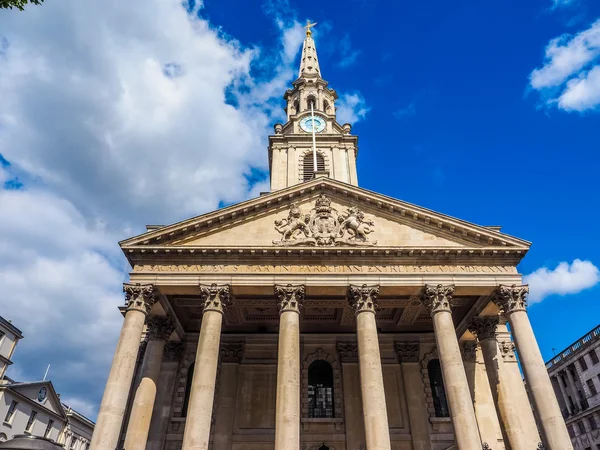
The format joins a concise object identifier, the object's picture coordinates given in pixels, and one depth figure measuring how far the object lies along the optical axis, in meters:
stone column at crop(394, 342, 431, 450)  23.56
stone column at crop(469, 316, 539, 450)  21.44
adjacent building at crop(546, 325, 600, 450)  41.69
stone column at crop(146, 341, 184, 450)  22.91
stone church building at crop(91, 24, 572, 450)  18.89
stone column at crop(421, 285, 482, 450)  17.41
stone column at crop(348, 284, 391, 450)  17.34
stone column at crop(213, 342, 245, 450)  23.39
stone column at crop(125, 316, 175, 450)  19.88
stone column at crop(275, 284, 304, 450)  17.33
